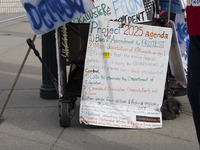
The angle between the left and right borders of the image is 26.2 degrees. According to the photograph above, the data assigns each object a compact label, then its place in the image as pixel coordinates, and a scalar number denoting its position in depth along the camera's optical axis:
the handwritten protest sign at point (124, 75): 4.39
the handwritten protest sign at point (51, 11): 4.08
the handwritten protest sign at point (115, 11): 4.41
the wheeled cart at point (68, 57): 4.38
